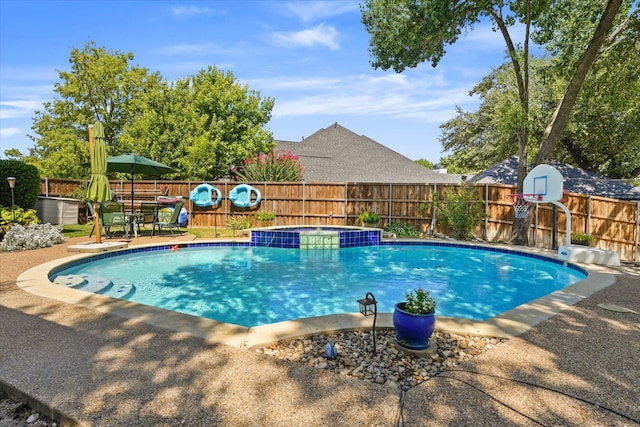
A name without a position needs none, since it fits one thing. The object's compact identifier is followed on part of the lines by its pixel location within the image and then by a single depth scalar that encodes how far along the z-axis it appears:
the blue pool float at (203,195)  13.52
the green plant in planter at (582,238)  8.98
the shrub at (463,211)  10.77
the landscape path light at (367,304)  3.22
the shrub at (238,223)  12.79
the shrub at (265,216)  13.13
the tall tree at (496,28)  8.88
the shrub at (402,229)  11.66
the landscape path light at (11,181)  9.18
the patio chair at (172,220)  10.77
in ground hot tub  10.33
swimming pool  5.47
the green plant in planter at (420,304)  3.14
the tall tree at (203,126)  18.58
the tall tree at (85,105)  22.16
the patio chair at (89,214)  10.24
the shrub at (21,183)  10.27
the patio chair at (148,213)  10.61
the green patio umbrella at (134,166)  9.83
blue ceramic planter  3.03
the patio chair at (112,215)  9.55
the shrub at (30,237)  8.01
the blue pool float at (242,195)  13.30
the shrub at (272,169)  13.98
